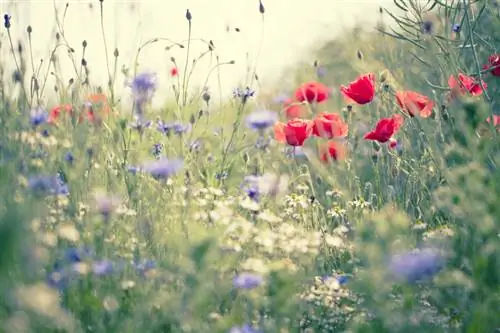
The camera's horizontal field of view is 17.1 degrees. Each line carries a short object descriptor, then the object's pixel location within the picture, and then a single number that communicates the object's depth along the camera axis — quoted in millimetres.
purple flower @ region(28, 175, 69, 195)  3105
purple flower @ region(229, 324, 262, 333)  3060
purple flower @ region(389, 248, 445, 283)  2654
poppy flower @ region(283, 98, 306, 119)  6978
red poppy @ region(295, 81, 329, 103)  5998
